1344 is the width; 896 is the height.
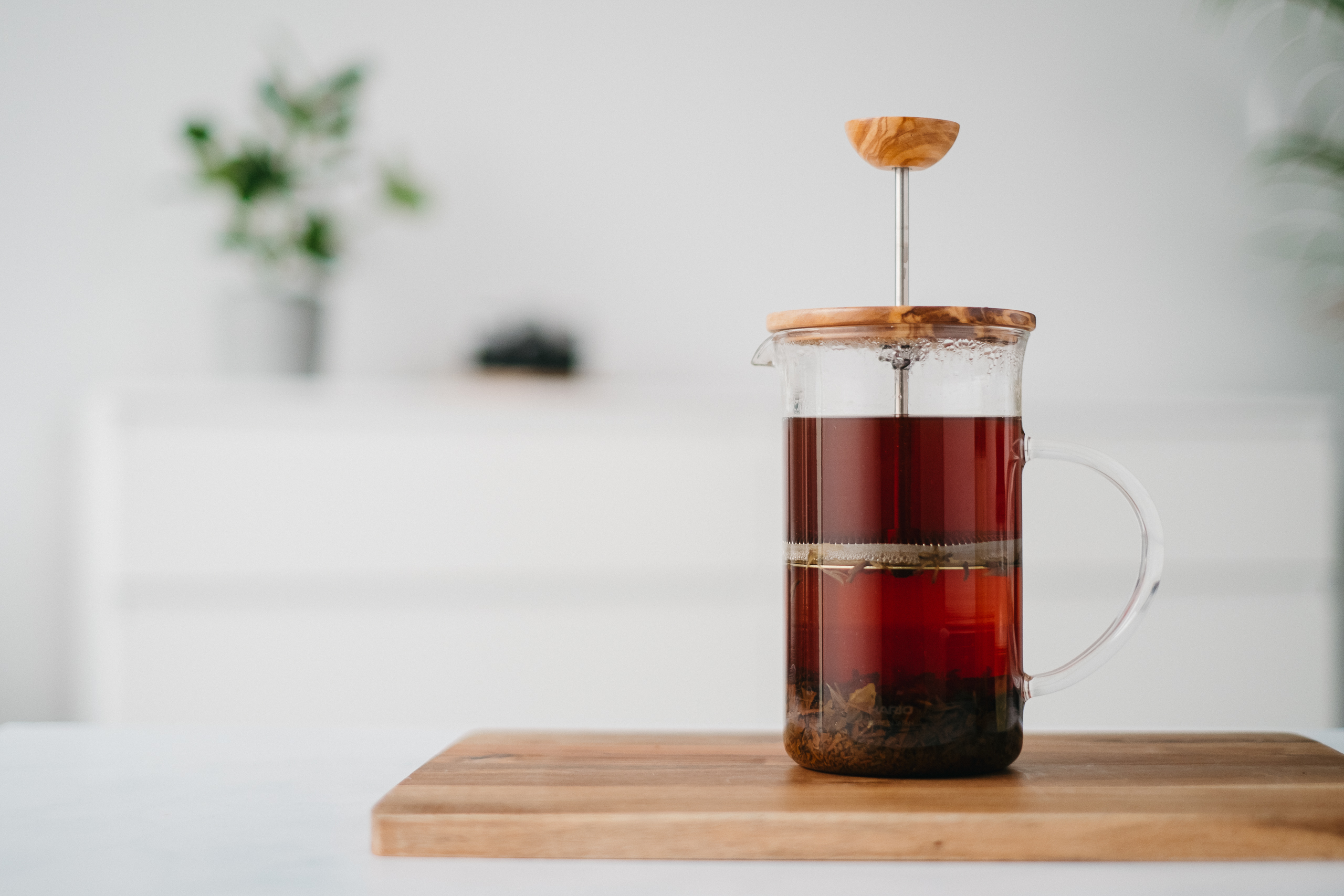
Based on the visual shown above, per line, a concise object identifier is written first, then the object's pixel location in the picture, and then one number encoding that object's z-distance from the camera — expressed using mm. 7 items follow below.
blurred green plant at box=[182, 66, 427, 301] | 2203
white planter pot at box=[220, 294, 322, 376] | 2191
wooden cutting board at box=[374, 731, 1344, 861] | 513
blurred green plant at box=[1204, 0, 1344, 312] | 2578
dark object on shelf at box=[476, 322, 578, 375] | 2266
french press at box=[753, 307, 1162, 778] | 583
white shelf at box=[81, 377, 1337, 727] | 2053
